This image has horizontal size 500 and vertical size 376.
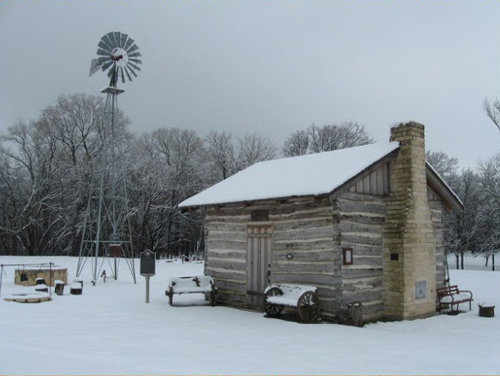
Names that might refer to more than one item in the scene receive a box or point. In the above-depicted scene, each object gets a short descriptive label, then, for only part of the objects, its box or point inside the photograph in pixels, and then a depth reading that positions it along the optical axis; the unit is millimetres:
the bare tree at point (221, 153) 48247
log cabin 12930
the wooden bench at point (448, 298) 14841
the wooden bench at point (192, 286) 15031
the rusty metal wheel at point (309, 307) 12484
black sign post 15300
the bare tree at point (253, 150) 49219
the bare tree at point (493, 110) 34281
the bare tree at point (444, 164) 48500
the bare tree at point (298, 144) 47362
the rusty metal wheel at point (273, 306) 13289
